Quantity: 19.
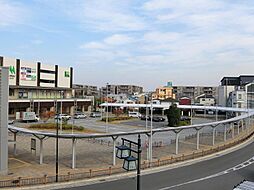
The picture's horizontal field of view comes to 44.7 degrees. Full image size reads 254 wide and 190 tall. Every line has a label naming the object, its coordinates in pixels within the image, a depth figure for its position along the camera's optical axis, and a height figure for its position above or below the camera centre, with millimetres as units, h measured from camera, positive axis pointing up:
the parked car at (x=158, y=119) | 58288 -4130
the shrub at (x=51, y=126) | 43009 -4275
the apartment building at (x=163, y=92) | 110438 +1919
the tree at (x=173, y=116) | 48938 -2944
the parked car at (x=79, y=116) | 61131 -3880
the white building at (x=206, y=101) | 95562 -980
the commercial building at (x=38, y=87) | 57781 +1842
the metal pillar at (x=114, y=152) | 21078 -3854
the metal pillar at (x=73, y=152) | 20367 -3715
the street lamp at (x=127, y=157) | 11305 -2229
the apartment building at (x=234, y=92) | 70438 +1414
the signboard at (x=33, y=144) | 24480 -3832
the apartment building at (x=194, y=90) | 141875 +3636
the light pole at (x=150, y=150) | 22906 -3995
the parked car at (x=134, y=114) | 66650 -3704
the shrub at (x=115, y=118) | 57469 -4160
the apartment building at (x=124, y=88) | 162712 +4715
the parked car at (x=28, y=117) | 51031 -3487
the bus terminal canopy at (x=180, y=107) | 54650 -1872
